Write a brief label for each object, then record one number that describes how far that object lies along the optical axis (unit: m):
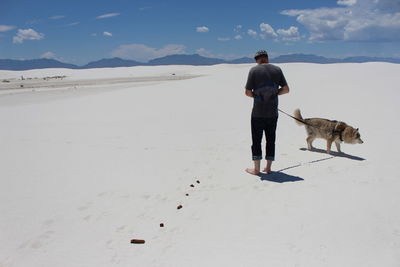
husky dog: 7.69
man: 5.66
